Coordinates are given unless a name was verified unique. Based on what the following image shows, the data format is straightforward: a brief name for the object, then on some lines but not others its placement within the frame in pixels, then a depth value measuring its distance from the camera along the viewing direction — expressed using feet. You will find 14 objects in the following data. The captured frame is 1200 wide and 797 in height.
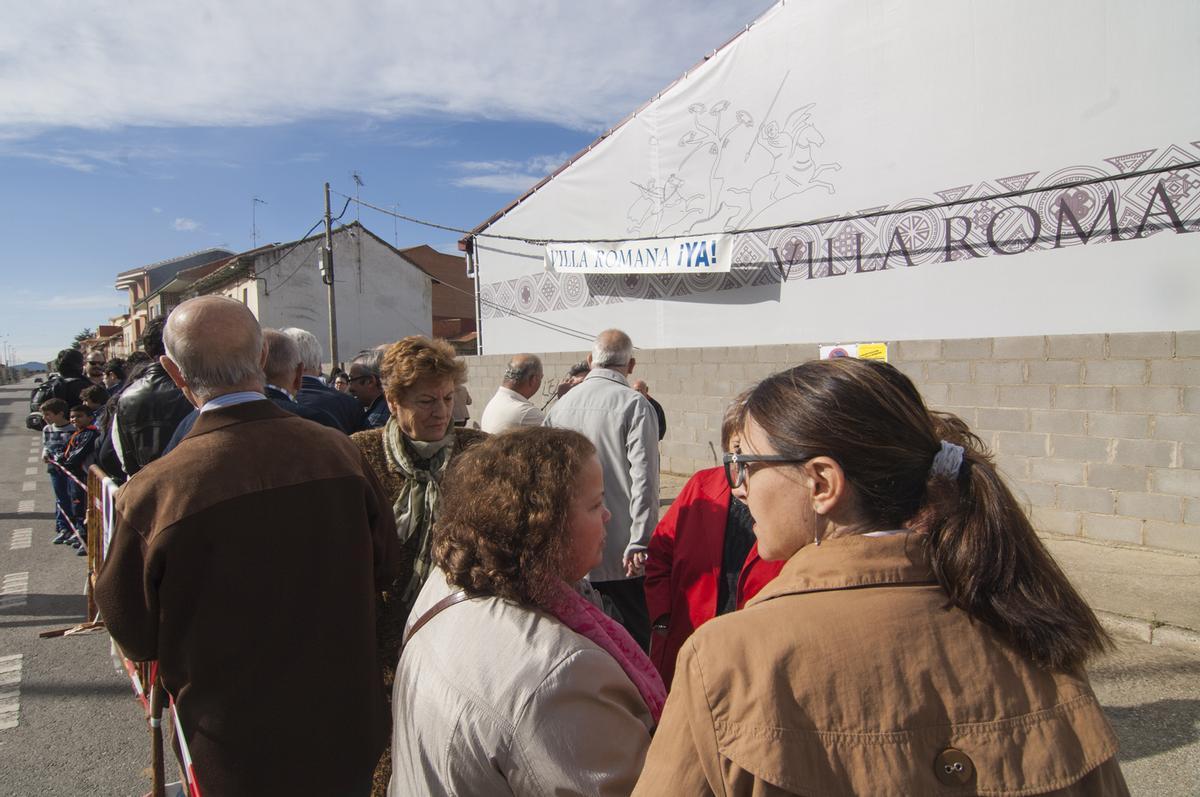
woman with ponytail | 3.00
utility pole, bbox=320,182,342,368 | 66.03
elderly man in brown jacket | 5.66
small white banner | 30.50
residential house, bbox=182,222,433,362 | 96.94
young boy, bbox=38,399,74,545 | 23.90
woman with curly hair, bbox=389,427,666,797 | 3.95
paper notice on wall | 23.91
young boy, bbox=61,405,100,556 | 22.79
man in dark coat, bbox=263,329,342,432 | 10.38
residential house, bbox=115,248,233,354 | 175.56
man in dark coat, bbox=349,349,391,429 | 18.16
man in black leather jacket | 10.57
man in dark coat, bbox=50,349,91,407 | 27.89
